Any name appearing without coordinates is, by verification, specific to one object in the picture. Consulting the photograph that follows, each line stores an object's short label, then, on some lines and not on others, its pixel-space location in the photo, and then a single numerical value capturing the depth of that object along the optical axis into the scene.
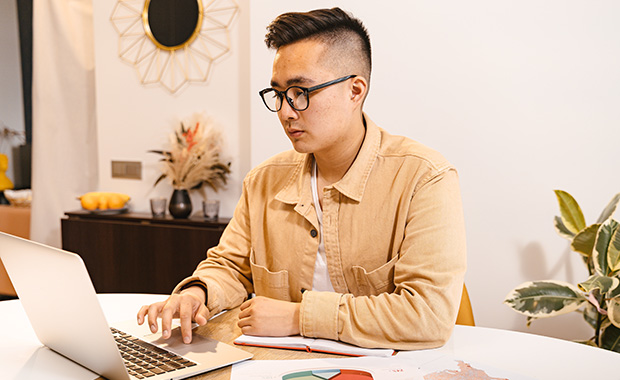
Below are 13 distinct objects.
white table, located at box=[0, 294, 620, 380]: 1.08
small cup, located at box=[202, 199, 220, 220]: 3.12
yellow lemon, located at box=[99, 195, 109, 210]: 3.41
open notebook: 1.16
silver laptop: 0.93
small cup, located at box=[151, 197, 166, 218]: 3.27
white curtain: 3.83
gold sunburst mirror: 3.27
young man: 1.24
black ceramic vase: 3.19
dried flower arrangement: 3.17
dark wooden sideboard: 3.06
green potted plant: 1.99
